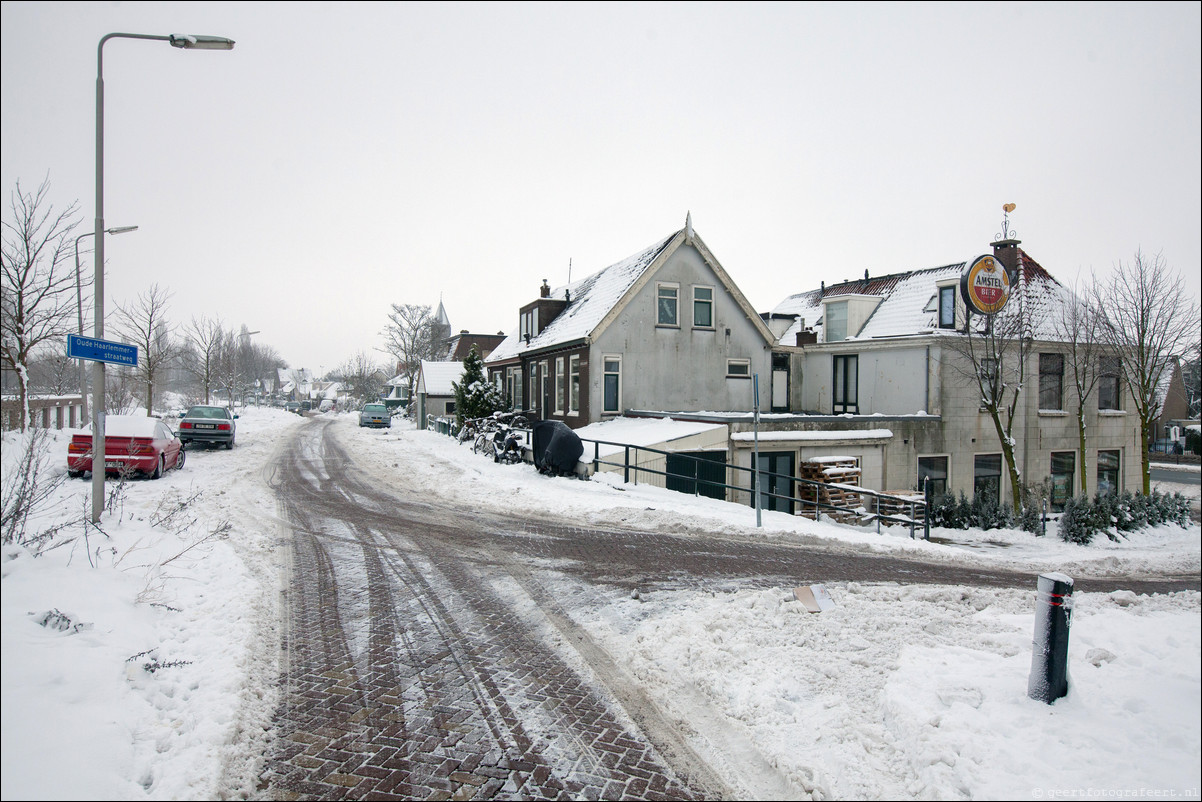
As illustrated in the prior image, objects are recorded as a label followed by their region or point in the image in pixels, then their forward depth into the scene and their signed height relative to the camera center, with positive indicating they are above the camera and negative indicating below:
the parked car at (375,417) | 43.25 -1.51
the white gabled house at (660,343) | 22.34 +2.02
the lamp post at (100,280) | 8.39 +1.60
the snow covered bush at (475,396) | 28.77 -0.01
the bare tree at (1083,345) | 19.09 +1.83
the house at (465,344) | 73.98 +6.18
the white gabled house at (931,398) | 20.05 +0.11
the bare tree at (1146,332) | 15.29 +1.78
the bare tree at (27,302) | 15.81 +2.28
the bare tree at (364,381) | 76.00 +1.71
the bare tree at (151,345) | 25.84 +2.08
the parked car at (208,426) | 23.38 -1.24
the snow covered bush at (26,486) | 4.62 -0.76
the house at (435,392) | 45.75 +0.25
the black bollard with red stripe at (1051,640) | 4.14 -1.55
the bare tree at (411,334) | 65.69 +6.35
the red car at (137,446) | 14.24 -1.25
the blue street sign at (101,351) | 8.15 +0.55
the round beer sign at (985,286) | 20.62 +3.82
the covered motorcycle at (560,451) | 16.06 -1.37
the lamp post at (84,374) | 12.77 +0.38
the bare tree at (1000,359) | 18.97 +1.39
